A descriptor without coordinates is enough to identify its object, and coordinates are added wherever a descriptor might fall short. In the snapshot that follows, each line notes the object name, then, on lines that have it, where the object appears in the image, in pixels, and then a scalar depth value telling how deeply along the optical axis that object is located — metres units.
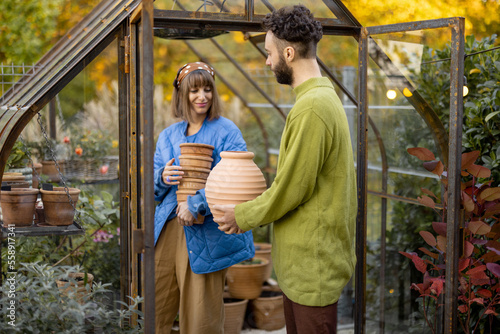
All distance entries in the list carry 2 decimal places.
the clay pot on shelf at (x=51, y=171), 2.93
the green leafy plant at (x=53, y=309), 2.21
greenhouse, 2.40
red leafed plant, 2.67
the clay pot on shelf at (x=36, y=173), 2.82
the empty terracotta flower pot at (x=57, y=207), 2.76
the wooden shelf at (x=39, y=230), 2.74
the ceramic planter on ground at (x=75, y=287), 2.38
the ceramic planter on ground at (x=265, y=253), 4.47
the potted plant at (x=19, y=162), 2.72
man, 2.01
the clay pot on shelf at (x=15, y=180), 2.71
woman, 2.73
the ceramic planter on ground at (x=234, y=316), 4.04
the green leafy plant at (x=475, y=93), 3.05
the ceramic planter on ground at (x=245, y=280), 4.19
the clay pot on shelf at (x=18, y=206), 2.68
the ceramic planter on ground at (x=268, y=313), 4.21
